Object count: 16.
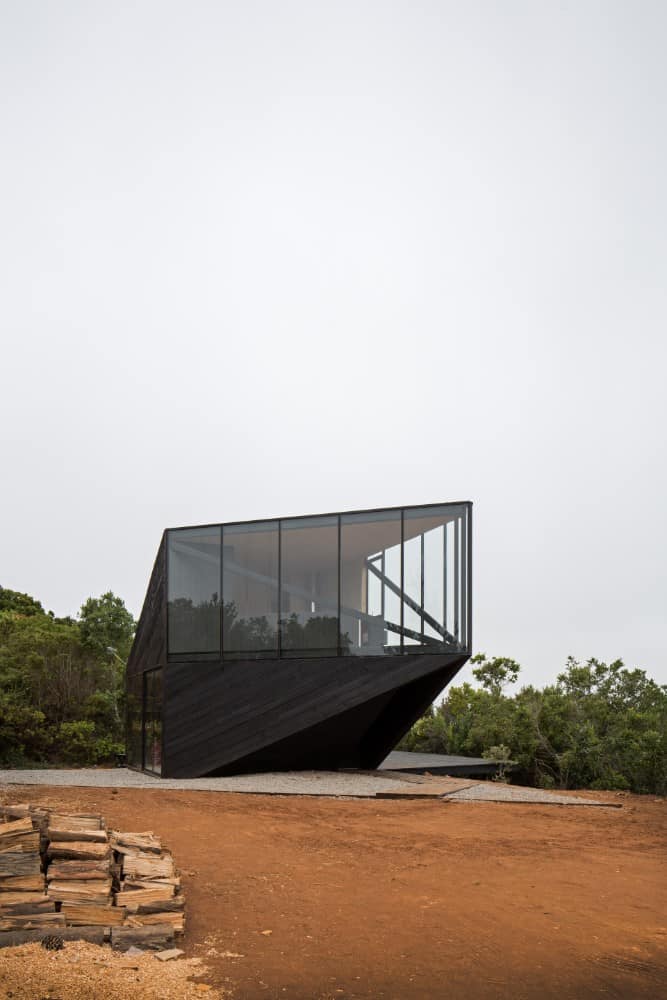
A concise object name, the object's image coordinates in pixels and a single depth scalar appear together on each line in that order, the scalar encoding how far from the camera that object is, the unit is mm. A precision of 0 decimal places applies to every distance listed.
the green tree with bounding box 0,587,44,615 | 36000
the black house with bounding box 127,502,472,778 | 15117
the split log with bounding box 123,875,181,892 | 5389
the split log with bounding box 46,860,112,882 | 5234
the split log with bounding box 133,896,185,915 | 5184
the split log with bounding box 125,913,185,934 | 5041
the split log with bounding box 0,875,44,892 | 5066
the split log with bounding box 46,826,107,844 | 5661
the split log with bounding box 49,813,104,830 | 6012
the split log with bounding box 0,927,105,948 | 4699
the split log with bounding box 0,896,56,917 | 4895
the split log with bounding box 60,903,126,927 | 4961
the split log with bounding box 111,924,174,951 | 4746
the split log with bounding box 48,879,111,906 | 5074
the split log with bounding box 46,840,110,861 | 5469
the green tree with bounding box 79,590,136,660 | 25958
